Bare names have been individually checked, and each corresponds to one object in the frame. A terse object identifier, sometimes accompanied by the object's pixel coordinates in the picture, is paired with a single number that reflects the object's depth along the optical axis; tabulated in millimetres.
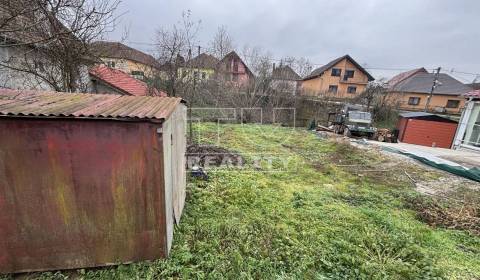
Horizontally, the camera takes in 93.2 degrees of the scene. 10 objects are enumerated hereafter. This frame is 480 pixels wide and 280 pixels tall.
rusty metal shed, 2176
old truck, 14664
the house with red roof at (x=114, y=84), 11401
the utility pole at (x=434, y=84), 26988
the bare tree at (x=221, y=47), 17738
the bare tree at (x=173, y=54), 9781
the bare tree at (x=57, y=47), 4684
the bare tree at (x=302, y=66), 22603
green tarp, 6418
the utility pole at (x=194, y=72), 10525
